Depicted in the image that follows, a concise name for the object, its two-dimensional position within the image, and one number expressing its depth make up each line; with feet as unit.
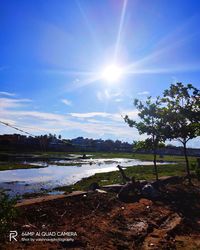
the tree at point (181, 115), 40.70
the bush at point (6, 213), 13.55
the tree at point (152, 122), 41.44
